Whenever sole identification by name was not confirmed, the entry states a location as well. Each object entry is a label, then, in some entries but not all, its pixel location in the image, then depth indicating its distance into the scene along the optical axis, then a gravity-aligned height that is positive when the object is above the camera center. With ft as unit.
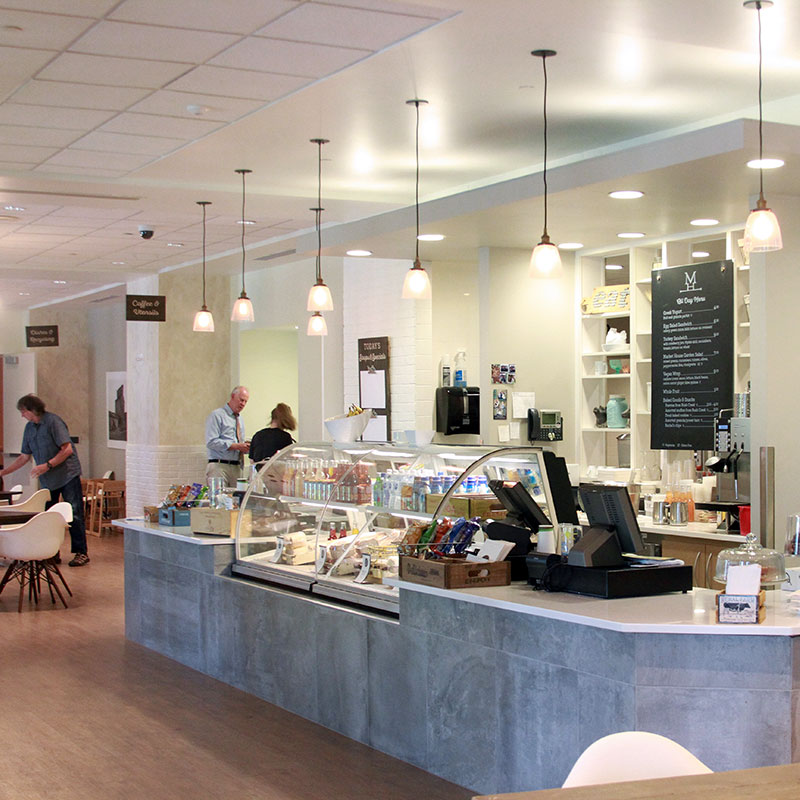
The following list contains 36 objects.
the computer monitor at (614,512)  14.48 -1.73
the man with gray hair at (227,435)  37.81 -1.73
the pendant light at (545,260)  18.38 +2.02
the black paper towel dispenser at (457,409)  30.50 -0.74
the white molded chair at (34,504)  31.57 -3.39
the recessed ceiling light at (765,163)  18.42 +3.63
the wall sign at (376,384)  32.60 -0.03
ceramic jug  28.04 -0.76
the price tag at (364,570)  18.16 -3.06
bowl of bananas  21.21 -0.82
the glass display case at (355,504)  17.28 -2.07
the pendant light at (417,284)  21.76 +1.94
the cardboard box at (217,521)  22.08 -2.78
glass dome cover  13.84 -2.30
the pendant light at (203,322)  29.50 +1.66
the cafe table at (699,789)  6.97 -2.64
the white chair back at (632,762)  8.29 -2.87
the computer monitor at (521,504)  16.25 -1.80
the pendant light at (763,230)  15.78 +2.13
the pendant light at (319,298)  24.00 +1.86
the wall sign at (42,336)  54.13 +2.43
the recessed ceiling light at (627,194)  20.88 +3.55
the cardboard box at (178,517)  24.57 -2.93
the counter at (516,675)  12.24 -3.81
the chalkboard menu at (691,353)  24.67 +0.64
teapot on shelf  29.01 -0.88
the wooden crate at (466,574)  15.25 -2.64
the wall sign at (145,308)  38.52 +2.68
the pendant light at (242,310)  26.40 +1.77
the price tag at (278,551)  20.97 -3.17
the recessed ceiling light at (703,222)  24.02 +3.47
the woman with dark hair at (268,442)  33.99 -1.78
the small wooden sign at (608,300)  27.58 +2.06
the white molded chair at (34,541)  28.30 -3.99
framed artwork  54.70 -1.15
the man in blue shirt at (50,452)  36.17 -2.19
